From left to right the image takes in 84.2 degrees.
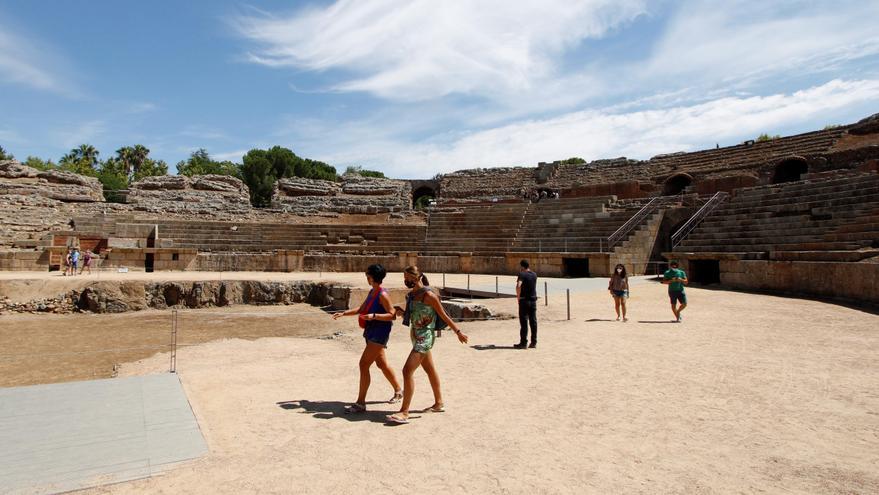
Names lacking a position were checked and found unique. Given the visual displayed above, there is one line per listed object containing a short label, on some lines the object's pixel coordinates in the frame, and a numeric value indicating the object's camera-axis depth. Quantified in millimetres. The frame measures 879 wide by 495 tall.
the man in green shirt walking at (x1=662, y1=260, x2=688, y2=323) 8539
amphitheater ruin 13125
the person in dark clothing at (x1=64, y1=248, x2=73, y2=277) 16359
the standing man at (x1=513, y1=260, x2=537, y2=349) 6852
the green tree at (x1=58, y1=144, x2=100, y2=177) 53688
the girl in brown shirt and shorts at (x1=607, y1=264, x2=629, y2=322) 8812
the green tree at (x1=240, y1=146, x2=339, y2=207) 48062
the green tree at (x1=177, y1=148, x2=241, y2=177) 59831
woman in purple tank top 4125
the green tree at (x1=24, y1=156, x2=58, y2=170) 48409
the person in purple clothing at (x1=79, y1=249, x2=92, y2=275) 17377
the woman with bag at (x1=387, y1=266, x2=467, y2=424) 4047
